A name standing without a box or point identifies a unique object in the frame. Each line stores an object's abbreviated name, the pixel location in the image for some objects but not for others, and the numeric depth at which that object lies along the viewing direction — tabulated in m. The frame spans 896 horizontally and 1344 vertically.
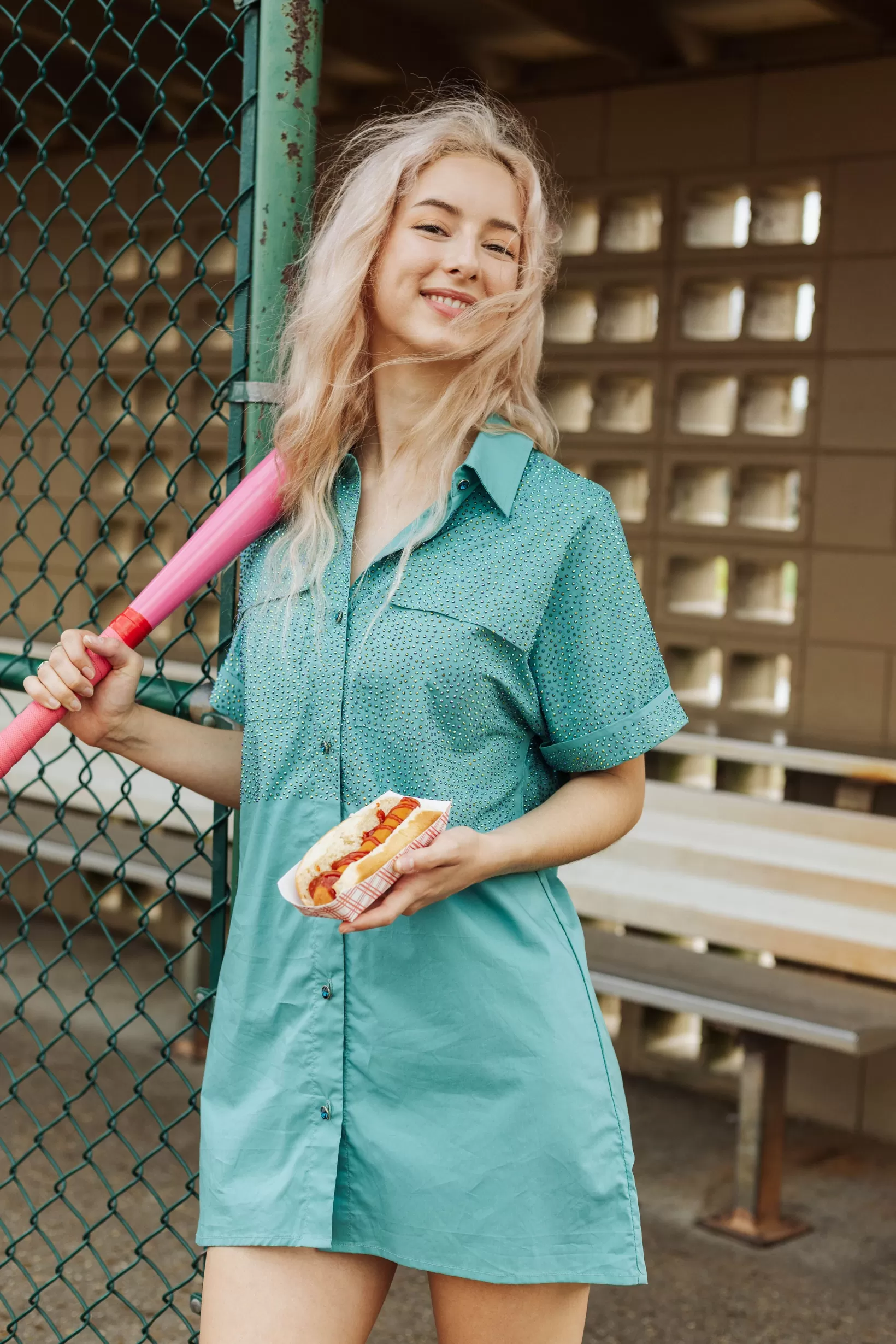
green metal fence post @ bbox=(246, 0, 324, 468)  3.29
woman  3.08
